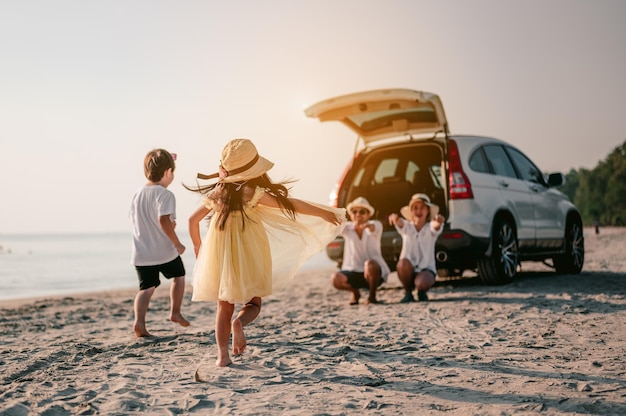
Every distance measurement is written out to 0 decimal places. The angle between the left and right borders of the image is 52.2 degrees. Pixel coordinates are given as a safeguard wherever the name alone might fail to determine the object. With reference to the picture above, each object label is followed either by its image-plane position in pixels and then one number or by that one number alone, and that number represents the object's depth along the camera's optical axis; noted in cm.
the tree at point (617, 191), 6769
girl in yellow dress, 439
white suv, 763
